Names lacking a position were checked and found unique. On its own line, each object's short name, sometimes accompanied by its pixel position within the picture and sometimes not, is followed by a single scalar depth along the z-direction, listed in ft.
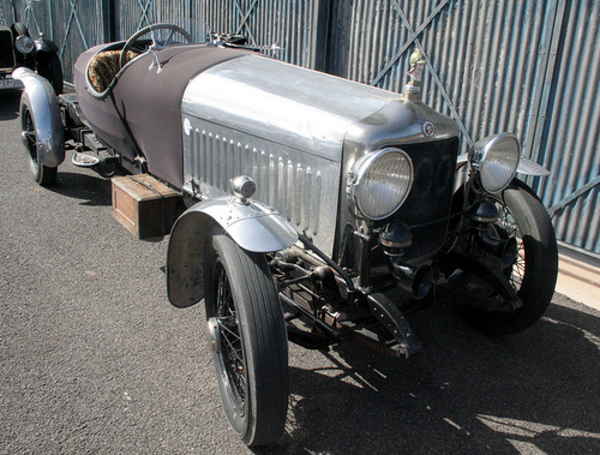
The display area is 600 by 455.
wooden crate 11.34
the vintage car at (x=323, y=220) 7.62
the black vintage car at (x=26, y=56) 28.25
